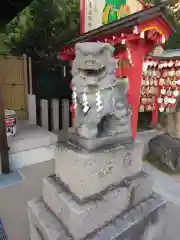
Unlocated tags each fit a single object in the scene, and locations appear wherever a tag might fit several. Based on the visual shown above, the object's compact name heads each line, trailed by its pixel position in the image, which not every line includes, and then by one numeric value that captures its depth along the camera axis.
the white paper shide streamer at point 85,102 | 1.74
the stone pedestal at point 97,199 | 1.75
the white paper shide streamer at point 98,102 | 1.71
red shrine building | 3.22
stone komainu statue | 1.64
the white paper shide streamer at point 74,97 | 1.83
